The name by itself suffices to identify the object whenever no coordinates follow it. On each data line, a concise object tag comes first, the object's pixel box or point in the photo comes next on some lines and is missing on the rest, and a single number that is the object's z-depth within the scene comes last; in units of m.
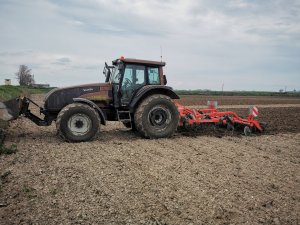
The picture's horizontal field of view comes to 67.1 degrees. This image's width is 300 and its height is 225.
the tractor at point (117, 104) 6.22
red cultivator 7.46
